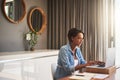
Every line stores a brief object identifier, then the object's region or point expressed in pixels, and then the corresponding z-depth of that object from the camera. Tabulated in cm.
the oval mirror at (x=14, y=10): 347
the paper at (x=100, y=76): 212
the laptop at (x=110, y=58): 226
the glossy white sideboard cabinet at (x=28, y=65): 285
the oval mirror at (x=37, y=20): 404
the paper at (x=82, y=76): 202
